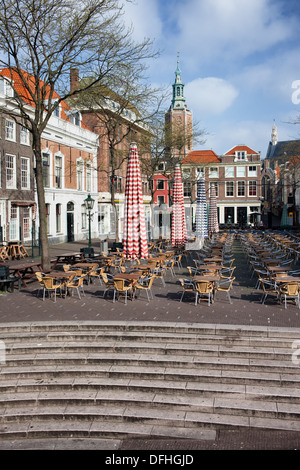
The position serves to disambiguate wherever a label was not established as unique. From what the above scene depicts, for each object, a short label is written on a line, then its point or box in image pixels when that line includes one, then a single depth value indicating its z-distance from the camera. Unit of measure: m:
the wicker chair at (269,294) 11.46
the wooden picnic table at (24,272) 14.40
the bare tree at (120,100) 18.42
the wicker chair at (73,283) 12.59
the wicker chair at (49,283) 12.12
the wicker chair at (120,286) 11.68
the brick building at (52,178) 27.48
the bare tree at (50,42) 13.80
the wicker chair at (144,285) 12.14
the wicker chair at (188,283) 11.55
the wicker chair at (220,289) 11.64
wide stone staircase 6.70
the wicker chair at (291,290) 10.89
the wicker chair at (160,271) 14.58
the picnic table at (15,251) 23.88
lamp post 22.14
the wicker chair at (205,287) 11.30
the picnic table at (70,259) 17.78
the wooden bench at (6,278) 13.44
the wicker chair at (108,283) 12.25
